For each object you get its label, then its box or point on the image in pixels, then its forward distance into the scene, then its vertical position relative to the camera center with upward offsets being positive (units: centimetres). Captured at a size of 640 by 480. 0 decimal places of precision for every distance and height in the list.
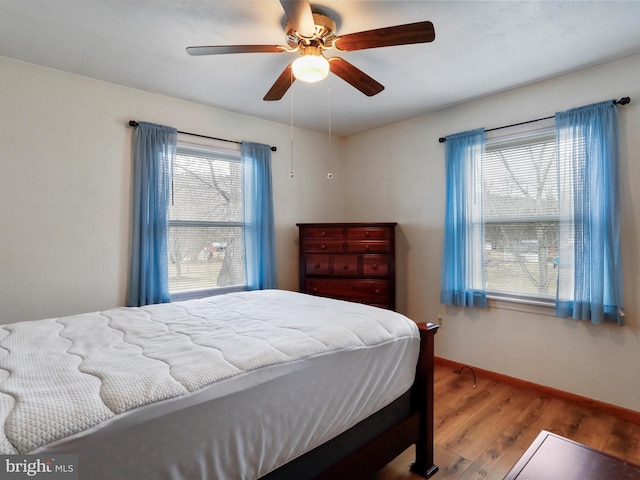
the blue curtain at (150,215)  277 +24
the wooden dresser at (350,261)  328 -19
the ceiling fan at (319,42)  154 +102
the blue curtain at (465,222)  305 +19
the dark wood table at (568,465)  110 -76
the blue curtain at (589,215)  235 +20
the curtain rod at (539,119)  234 +100
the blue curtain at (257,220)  341 +23
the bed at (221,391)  85 -45
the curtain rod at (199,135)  278 +101
